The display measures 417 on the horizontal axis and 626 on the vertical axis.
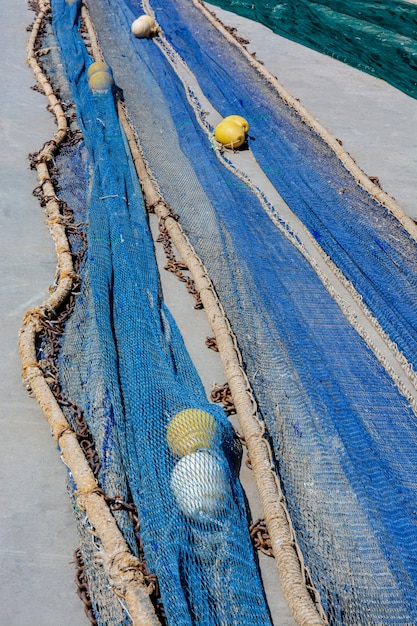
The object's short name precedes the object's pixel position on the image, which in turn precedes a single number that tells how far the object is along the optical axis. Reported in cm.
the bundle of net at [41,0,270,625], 274
